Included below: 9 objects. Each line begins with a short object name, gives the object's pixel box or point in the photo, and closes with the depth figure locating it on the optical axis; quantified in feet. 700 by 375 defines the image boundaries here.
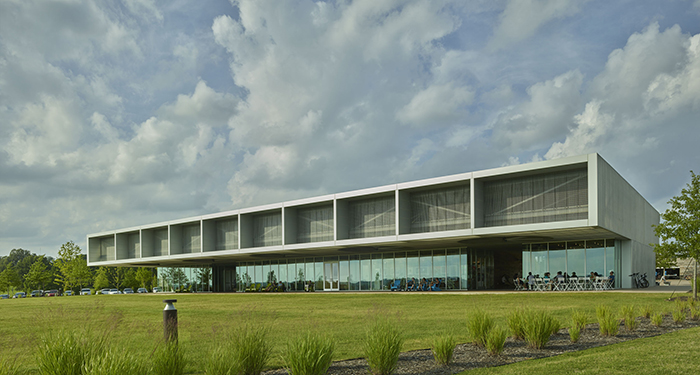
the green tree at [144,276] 240.53
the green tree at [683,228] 64.03
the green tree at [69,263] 214.30
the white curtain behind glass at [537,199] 88.94
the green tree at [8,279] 228.02
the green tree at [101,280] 252.73
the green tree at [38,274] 213.46
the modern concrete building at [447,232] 91.30
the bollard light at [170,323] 20.43
